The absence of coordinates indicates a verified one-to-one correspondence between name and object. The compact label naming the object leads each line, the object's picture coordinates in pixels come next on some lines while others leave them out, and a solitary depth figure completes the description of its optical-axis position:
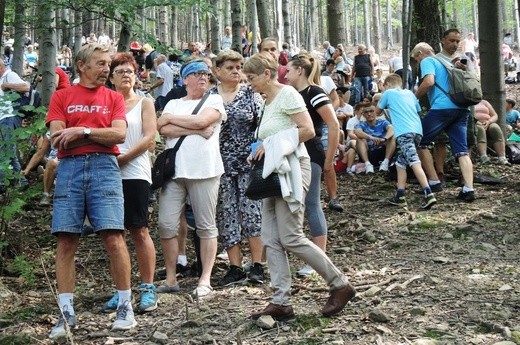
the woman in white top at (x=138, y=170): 5.34
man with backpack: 8.70
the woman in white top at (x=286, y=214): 4.80
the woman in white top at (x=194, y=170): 5.76
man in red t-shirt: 4.73
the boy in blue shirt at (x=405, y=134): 8.56
